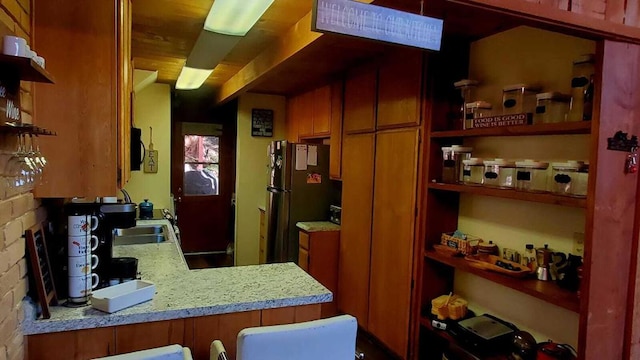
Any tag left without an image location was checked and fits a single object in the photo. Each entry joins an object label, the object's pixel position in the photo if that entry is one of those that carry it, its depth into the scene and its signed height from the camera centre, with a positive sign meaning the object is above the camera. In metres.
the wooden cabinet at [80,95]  1.48 +0.21
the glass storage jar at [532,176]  2.16 -0.05
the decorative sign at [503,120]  2.21 +0.26
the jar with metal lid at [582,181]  1.94 -0.06
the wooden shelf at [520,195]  1.90 -0.15
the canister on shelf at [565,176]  2.00 -0.04
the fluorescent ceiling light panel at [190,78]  3.90 +0.82
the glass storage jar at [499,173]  2.29 -0.04
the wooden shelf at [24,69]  0.99 +0.22
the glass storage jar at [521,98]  2.27 +0.39
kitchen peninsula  1.52 -0.63
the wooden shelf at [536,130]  1.89 +0.19
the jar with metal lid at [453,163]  2.71 +0.01
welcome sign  1.47 +0.53
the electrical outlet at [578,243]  2.09 -0.39
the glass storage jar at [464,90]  2.63 +0.50
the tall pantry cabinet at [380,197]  2.96 -0.29
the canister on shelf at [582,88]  1.95 +0.39
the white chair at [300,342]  1.29 -0.60
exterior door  6.30 -0.42
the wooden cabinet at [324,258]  4.01 -0.97
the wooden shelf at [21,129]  1.02 +0.06
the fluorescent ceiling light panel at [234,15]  2.10 +0.79
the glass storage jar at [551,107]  2.10 +0.32
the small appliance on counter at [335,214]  4.35 -0.57
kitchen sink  3.42 -0.71
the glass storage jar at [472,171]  2.52 -0.04
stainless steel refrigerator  4.42 -0.34
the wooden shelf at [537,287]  1.93 -0.62
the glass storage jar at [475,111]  2.50 +0.34
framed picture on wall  5.53 +0.50
